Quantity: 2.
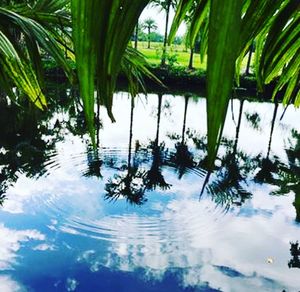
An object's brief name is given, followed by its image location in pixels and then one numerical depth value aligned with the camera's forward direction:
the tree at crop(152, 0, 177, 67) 23.47
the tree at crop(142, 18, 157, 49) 46.49
